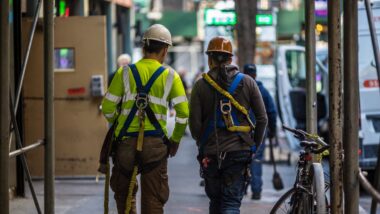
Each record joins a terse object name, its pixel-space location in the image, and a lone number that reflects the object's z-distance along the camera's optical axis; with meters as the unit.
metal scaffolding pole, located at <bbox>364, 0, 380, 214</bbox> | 11.46
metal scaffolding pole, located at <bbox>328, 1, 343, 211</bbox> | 11.57
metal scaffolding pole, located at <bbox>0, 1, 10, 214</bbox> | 11.69
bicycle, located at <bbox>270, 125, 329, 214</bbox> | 12.66
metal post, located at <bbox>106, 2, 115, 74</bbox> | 36.03
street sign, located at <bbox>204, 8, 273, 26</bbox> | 31.03
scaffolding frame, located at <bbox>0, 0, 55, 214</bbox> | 14.45
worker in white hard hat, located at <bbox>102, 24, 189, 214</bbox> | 13.55
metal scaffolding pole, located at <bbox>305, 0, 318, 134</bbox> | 16.53
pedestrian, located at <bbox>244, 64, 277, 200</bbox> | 21.44
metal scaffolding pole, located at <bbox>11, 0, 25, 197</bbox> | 21.34
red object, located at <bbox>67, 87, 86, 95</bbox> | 25.02
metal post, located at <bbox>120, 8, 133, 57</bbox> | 42.19
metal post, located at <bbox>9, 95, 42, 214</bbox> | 14.06
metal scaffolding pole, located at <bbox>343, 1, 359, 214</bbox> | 11.22
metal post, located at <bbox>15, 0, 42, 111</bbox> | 14.36
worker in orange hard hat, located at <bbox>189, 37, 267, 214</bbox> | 14.32
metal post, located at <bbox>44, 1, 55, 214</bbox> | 14.53
